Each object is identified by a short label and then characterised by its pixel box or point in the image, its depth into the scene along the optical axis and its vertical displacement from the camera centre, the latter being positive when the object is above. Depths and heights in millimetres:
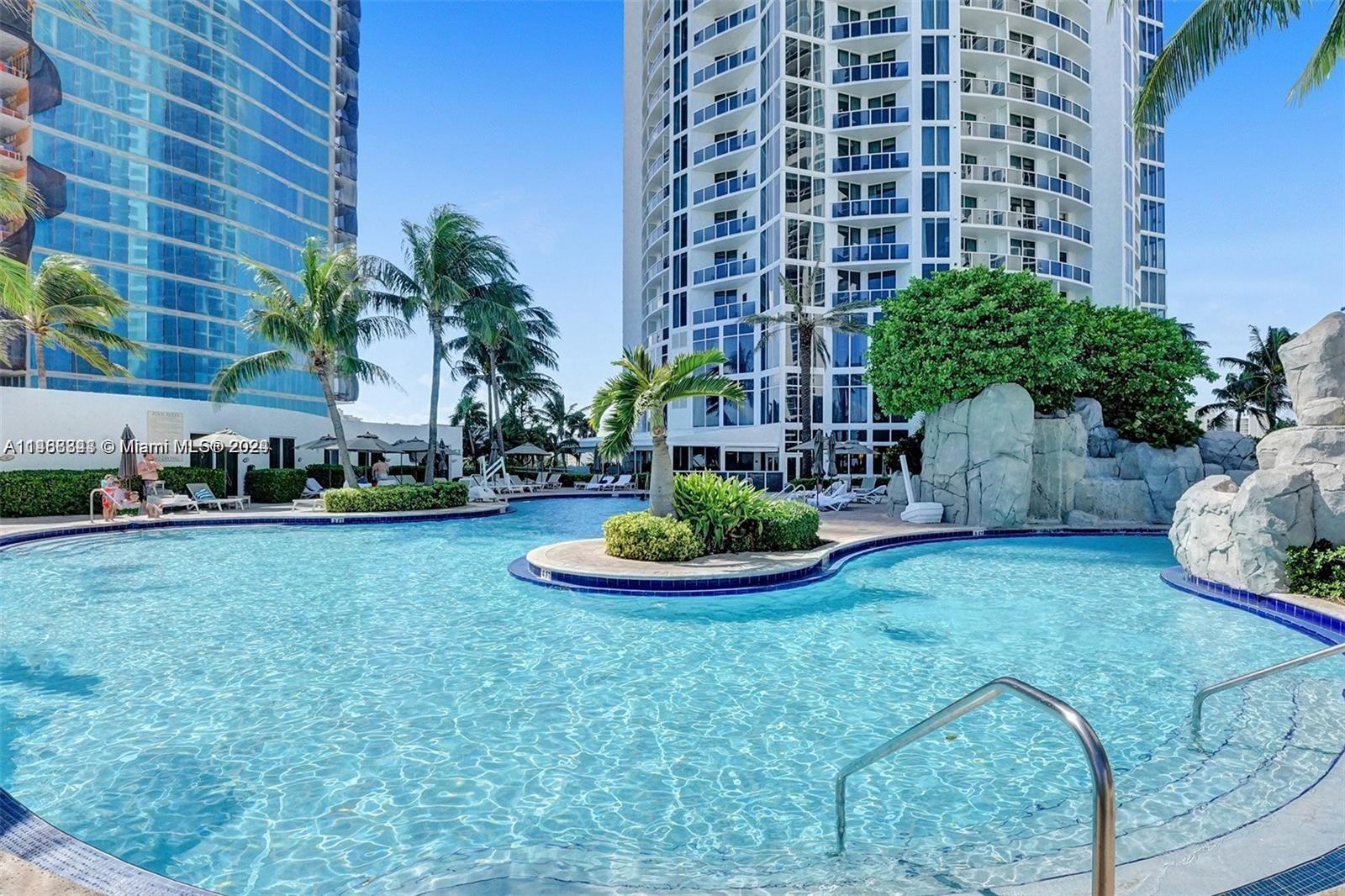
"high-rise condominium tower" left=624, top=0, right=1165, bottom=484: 32750 +14183
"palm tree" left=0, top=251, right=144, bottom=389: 22141 +4750
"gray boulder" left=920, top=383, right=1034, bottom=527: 17406 -174
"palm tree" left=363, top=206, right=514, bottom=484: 22172 +5934
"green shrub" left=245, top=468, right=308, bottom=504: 23609 -1029
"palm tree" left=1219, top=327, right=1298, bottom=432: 39281 +4322
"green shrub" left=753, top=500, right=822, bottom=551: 12625 -1356
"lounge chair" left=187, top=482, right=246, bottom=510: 20359 -1152
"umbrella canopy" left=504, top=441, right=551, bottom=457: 33969 +188
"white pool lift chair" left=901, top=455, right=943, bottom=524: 17641 -1524
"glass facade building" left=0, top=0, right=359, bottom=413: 33719 +15846
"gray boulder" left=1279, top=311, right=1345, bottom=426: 10211 +1160
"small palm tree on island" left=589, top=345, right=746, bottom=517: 12164 +974
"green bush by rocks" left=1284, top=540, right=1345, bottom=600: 8953 -1569
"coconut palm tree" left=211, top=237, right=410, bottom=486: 20641 +4016
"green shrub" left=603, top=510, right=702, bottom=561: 11547 -1437
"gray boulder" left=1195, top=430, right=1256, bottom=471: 19984 +14
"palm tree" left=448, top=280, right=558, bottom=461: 23922 +4998
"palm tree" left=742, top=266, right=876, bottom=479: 26750 +5129
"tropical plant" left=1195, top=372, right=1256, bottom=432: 41562 +2967
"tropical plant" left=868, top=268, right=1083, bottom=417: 17500 +2892
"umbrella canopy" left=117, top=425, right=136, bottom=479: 18391 -48
